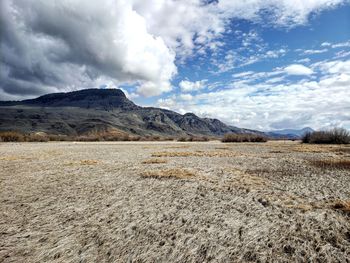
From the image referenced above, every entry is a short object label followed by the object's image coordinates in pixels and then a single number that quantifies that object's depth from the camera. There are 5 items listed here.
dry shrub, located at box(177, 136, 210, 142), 117.50
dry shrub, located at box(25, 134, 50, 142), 87.94
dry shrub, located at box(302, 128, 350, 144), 72.98
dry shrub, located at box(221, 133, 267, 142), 95.31
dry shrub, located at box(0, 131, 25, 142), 81.87
